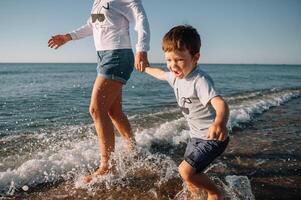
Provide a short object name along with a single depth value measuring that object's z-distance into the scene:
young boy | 2.68
